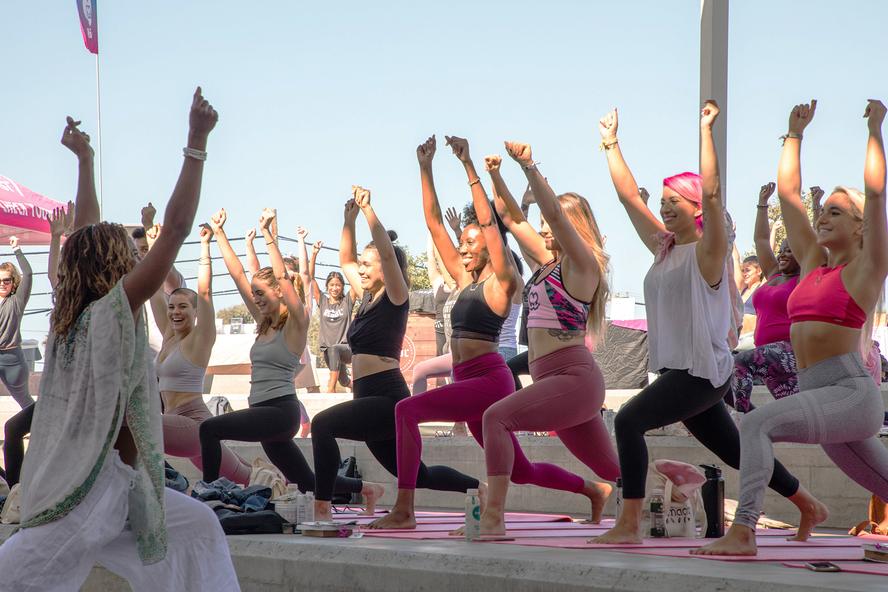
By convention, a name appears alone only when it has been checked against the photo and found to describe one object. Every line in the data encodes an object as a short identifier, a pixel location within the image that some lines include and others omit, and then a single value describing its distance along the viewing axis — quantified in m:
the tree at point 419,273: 47.97
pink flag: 23.31
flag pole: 22.28
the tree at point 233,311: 101.26
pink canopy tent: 19.83
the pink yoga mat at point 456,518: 8.09
